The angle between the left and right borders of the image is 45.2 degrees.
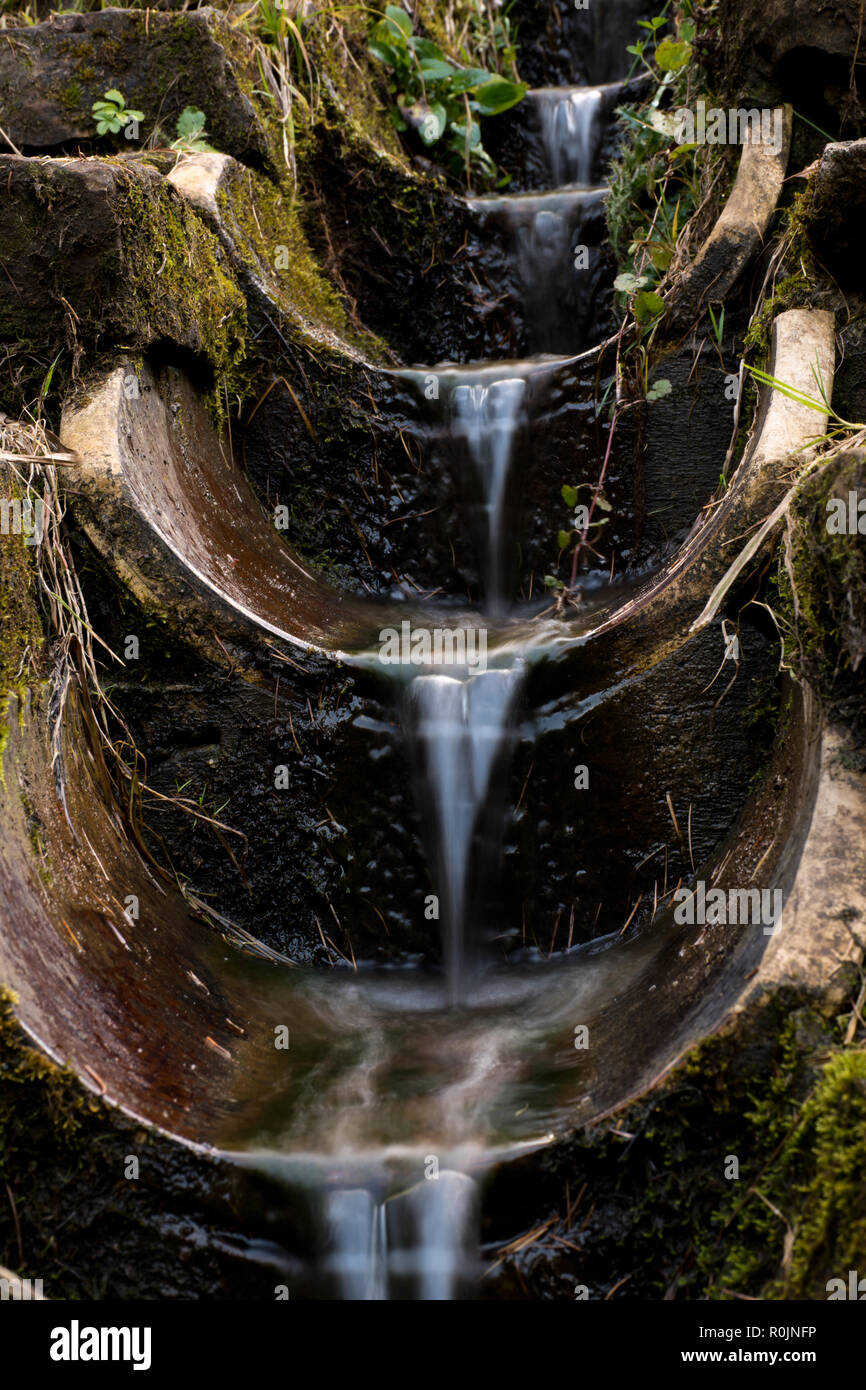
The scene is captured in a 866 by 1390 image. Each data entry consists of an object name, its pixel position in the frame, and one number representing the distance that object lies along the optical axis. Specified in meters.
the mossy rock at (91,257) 2.93
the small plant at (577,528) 3.74
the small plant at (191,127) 4.04
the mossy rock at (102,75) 4.13
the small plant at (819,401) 2.67
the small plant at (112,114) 4.06
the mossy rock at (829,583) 2.17
